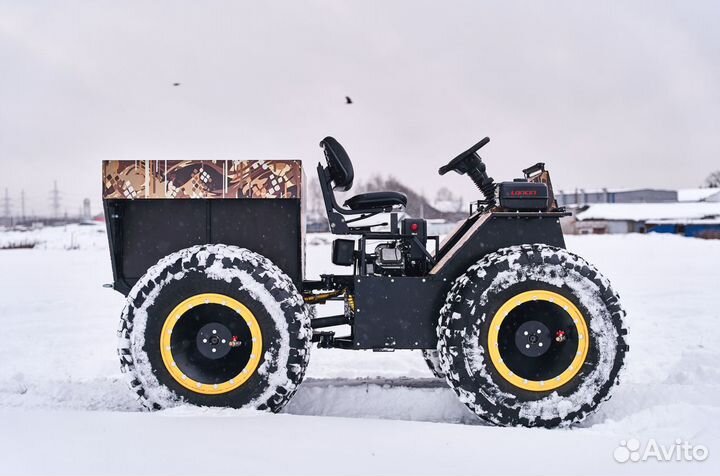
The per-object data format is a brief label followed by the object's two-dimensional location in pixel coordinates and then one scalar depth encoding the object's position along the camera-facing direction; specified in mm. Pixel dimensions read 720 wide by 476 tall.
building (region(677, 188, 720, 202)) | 76000
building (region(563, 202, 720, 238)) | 51031
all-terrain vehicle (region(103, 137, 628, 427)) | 3412
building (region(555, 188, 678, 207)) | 82875
